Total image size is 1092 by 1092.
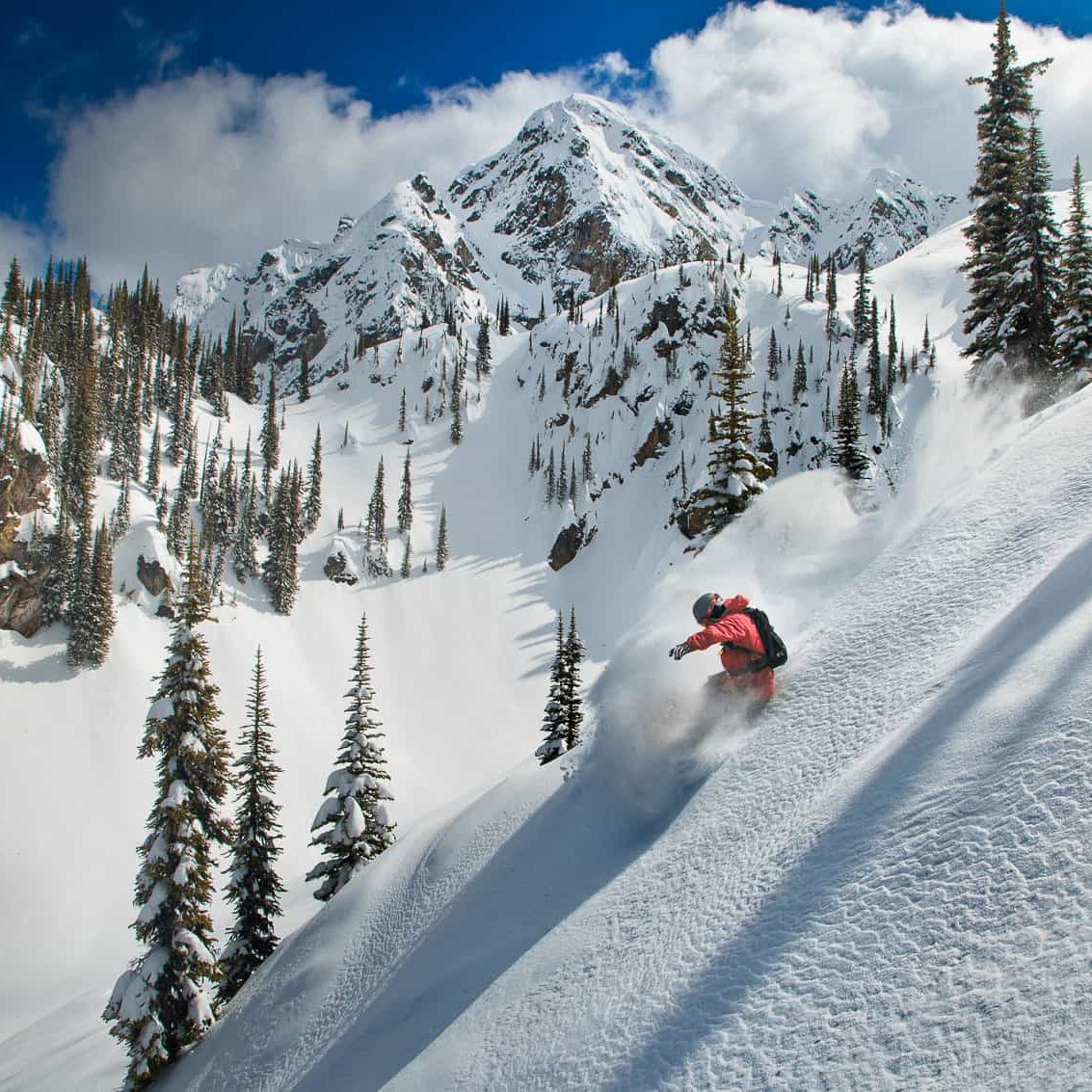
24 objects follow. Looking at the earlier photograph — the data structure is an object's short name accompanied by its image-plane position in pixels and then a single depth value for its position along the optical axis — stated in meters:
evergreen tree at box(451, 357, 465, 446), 138.38
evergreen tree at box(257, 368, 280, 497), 118.81
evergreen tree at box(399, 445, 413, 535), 107.27
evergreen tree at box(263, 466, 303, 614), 83.94
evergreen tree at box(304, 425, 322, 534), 104.87
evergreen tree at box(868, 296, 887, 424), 86.88
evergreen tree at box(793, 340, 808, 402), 102.81
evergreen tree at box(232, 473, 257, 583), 87.69
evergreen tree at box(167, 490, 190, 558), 83.12
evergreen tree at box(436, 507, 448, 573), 99.53
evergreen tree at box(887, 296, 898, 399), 90.69
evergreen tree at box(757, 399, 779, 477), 90.44
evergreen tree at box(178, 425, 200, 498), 98.12
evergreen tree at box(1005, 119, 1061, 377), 21.77
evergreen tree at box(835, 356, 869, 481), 28.08
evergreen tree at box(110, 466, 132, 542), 76.31
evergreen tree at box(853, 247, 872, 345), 106.19
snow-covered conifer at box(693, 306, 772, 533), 19.47
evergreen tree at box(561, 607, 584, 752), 28.98
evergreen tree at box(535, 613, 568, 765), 28.55
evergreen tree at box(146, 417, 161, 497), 95.56
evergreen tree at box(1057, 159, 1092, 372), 20.64
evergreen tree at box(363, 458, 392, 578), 96.04
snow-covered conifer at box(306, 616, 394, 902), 21.12
